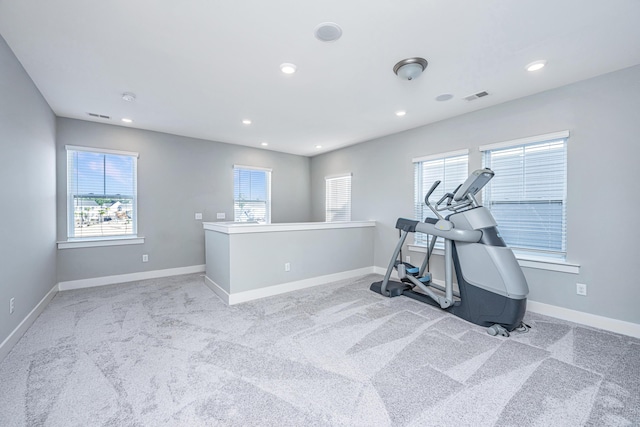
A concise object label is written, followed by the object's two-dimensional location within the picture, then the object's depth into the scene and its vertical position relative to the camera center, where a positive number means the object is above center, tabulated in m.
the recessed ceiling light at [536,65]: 2.48 +1.37
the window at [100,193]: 4.11 +0.25
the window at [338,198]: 5.68 +0.26
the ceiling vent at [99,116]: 3.87 +1.36
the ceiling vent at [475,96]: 3.13 +1.37
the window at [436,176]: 3.86 +0.53
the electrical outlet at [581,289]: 2.82 -0.82
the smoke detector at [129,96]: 3.17 +1.35
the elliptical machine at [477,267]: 2.62 -0.59
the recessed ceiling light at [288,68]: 2.53 +1.35
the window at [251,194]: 5.62 +0.33
